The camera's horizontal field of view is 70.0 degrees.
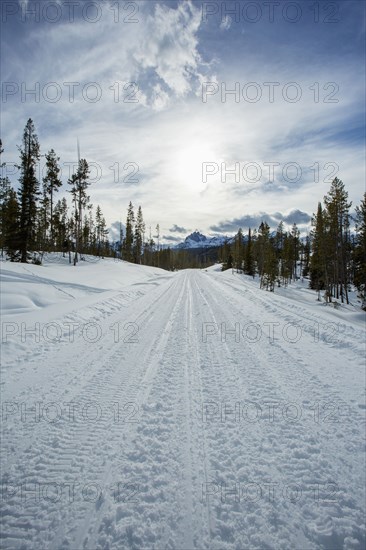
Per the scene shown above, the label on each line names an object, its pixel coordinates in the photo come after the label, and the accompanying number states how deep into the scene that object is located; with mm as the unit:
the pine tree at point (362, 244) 26362
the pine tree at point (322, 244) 30141
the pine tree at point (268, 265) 34875
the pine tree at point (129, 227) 65188
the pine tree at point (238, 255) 63822
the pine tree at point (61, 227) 43681
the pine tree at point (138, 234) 64294
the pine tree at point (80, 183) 31688
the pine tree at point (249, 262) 57594
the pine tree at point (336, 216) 29328
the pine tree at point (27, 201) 24016
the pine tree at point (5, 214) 29886
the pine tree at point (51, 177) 37344
